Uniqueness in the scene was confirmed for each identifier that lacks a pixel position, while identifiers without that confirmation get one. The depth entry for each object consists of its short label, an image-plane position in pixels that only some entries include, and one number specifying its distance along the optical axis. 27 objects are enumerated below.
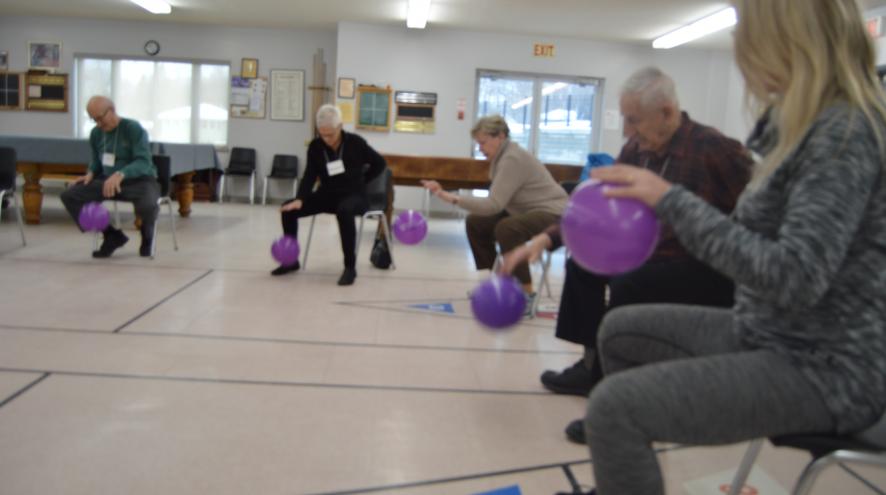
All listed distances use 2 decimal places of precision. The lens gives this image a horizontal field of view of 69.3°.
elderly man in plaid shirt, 1.82
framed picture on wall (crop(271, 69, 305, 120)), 10.12
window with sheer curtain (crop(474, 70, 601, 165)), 9.84
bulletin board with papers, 10.09
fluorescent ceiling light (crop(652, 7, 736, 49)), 7.83
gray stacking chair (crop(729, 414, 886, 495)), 0.95
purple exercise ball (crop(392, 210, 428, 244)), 4.16
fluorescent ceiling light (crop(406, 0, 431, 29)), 7.84
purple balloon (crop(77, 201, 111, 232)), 4.45
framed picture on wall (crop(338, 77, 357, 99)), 9.45
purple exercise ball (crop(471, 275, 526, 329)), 1.85
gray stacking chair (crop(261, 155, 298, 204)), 10.07
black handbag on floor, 4.89
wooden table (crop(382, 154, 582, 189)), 5.84
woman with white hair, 4.43
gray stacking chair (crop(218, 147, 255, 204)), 9.88
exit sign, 9.61
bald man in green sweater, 4.78
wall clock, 9.96
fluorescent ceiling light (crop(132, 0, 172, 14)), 8.40
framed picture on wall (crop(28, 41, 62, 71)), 9.91
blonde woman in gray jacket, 0.88
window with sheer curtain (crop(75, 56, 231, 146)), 10.09
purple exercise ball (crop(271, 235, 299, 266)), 4.26
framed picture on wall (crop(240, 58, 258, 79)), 10.07
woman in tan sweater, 3.52
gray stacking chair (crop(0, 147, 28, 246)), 4.71
